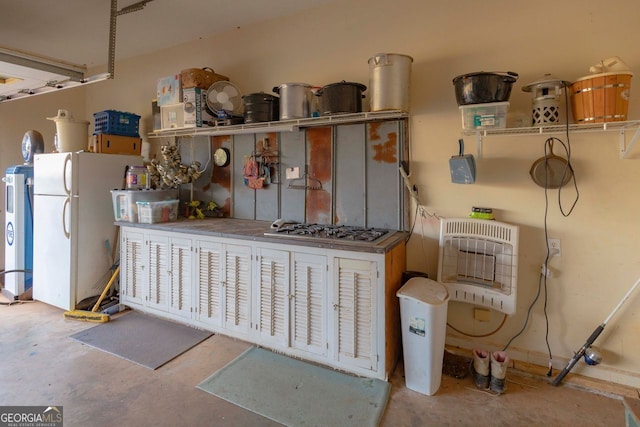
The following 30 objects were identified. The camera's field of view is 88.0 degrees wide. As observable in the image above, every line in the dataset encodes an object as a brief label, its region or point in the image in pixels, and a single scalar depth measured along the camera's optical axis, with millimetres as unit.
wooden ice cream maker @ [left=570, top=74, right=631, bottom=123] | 1857
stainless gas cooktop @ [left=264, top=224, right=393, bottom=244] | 2379
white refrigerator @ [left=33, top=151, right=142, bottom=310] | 3283
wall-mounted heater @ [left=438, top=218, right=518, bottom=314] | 2316
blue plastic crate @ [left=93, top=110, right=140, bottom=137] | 3648
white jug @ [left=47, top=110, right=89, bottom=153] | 3559
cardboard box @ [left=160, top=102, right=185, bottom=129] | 3283
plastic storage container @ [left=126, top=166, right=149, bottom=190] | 3441
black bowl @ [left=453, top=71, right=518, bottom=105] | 2061
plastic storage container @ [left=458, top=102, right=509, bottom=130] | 2104
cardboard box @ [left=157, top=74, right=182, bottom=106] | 3291
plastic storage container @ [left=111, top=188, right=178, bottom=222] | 3275
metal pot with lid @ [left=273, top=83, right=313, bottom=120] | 2725
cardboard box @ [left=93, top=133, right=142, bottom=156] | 3588
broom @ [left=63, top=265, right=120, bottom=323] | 3113
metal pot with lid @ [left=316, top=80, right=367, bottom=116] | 2518
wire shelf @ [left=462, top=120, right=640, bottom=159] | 1943
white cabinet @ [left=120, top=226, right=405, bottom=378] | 2232
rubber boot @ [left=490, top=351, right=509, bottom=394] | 2125
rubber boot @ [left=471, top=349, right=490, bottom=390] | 2176
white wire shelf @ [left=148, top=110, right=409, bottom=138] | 2521
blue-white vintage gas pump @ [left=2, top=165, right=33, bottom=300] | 3689
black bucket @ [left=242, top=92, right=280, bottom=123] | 2912
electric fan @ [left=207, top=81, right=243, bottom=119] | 3166
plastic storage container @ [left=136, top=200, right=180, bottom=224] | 3187
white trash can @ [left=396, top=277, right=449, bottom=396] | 2068
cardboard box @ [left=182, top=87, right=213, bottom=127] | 3178
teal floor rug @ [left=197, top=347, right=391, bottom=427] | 1929
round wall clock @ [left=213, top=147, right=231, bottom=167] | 3486
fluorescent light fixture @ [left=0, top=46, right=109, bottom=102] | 2875
